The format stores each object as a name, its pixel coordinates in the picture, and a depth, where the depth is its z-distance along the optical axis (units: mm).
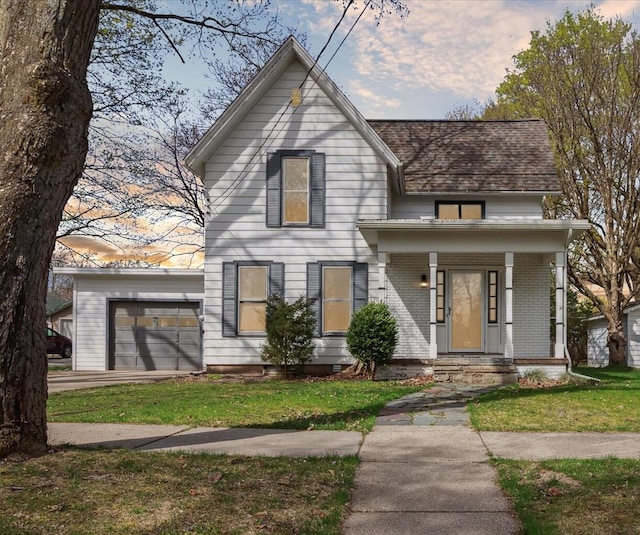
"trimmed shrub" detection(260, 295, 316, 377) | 15055
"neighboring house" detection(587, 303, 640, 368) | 23844
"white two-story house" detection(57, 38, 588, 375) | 15734
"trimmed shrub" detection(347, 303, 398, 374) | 14273
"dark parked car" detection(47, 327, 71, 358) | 34375
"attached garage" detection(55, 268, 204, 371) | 21281
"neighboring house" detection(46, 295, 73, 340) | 40812
